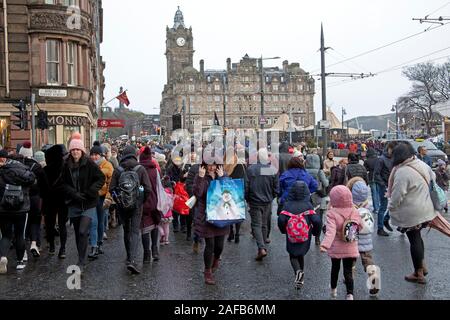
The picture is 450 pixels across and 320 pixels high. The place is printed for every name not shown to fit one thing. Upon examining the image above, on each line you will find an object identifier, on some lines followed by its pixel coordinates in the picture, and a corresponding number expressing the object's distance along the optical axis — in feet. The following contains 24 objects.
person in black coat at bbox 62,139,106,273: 26.96
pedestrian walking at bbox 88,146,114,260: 30.99
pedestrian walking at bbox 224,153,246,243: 35.70
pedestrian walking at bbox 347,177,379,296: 23.35
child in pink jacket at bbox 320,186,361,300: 22.06
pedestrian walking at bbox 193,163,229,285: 25.12
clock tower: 529.04
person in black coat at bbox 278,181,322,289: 23.97
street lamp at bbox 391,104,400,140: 276.10
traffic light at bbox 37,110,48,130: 62.18
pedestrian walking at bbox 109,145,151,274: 26.66
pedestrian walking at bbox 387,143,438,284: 24.79
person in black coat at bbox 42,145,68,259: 30.47
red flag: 124.06
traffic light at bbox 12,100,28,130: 61.16
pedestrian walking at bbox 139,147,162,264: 28.73
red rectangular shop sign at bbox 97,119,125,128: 113.60
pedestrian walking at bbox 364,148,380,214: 45.21
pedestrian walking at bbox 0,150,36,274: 26.96
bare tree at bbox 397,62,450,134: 236.43
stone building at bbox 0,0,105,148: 80.33
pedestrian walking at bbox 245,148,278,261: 30.71
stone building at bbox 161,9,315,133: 481.46
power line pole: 82.69
